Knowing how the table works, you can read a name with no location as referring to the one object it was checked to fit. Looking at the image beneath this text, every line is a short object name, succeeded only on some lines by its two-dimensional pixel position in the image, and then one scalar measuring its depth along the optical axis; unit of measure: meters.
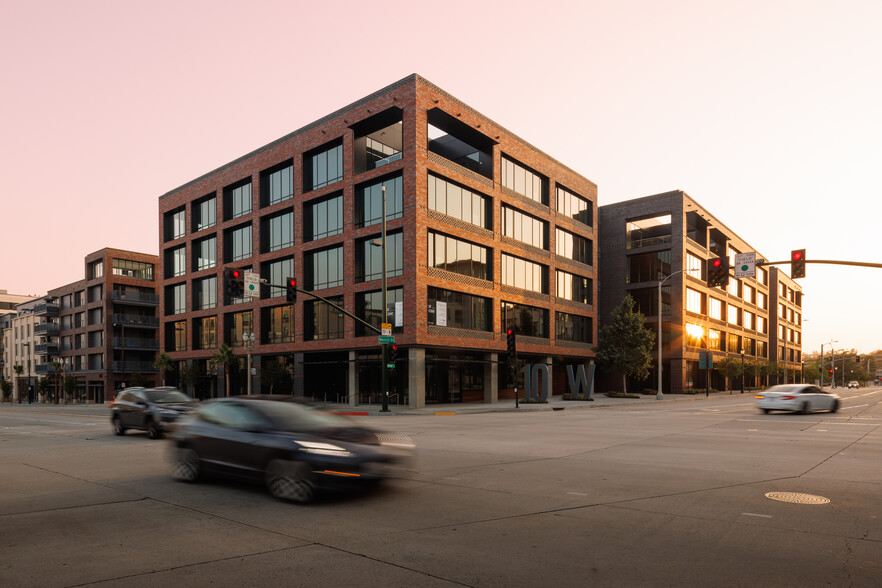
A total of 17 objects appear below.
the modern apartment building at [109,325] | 74.56
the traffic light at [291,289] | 24.70
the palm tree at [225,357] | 47.09
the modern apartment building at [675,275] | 61.81
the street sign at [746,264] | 18.22
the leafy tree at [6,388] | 97.44
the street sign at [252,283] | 25.02
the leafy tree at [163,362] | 55.41
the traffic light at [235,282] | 22.23
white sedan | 26.61
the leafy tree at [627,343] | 52.94
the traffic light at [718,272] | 19.30
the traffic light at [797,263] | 18.90
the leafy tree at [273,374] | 43.69
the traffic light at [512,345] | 33.50
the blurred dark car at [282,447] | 7.88
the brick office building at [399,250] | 37.09
